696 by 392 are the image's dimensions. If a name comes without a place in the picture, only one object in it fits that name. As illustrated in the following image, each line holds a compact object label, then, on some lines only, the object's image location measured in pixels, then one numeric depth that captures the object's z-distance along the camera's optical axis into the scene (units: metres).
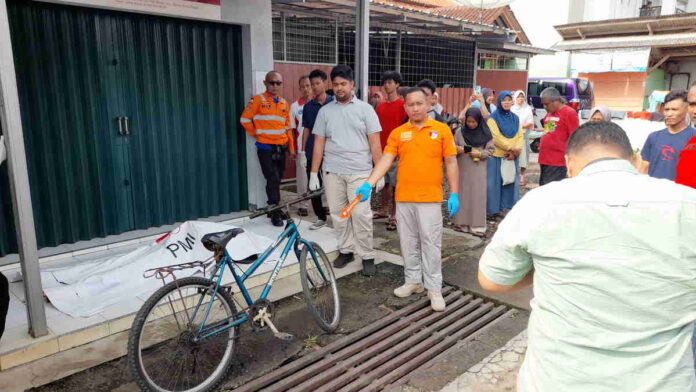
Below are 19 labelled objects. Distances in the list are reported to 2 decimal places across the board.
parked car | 15.39
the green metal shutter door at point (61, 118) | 4.42
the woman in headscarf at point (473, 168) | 5.95
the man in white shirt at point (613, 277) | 1.31
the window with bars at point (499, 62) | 16.03
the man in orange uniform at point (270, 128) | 5.71
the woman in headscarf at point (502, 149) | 6.38
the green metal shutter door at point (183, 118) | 5.16
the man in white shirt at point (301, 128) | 6.71
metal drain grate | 3.11
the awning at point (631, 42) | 15.07
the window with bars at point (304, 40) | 8.45
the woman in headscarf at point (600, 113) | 4.86
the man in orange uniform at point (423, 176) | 3.97
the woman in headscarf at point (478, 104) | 6.88
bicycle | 2.76
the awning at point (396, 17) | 8.01
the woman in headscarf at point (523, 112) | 8.23
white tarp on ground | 3.78
